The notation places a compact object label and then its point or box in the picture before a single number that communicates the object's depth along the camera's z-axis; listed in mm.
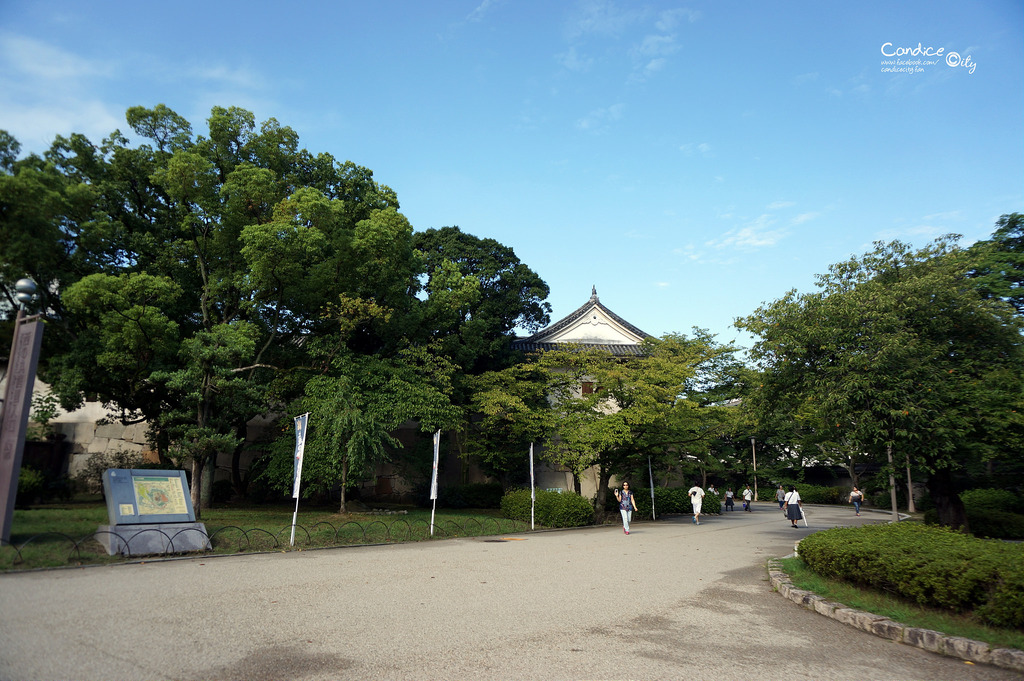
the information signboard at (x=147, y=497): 10820
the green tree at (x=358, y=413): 17016
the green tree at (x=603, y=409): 20844
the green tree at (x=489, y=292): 25391
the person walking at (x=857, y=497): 27391
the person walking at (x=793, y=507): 20188
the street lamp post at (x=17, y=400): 9477
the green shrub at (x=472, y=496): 25922
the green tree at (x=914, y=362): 12805
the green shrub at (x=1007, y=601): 5723
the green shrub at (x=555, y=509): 19828
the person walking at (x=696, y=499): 22781
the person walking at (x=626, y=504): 18031
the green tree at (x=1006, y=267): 21469
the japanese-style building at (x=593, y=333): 31569
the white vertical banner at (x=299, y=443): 13065
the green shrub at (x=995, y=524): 15875
